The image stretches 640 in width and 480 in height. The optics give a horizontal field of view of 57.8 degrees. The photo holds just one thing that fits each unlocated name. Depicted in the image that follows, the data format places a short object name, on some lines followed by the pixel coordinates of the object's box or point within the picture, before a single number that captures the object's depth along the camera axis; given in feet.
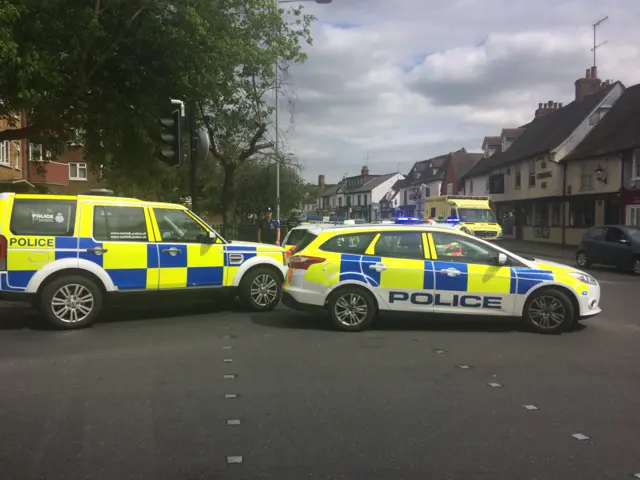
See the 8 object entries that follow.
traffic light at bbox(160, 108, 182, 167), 32.83
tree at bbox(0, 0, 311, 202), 35.78
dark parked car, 56.13
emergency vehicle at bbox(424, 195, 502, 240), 77.00
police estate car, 25.90
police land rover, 25.53
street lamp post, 60.13
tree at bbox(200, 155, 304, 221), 135.85
